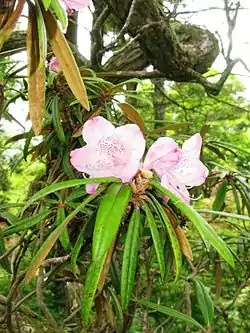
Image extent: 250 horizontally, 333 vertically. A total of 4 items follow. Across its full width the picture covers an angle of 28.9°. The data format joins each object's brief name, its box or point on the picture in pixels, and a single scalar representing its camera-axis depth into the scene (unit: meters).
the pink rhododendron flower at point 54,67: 1.10
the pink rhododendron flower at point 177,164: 0.68
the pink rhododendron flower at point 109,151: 0.65
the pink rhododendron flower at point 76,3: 0.66
